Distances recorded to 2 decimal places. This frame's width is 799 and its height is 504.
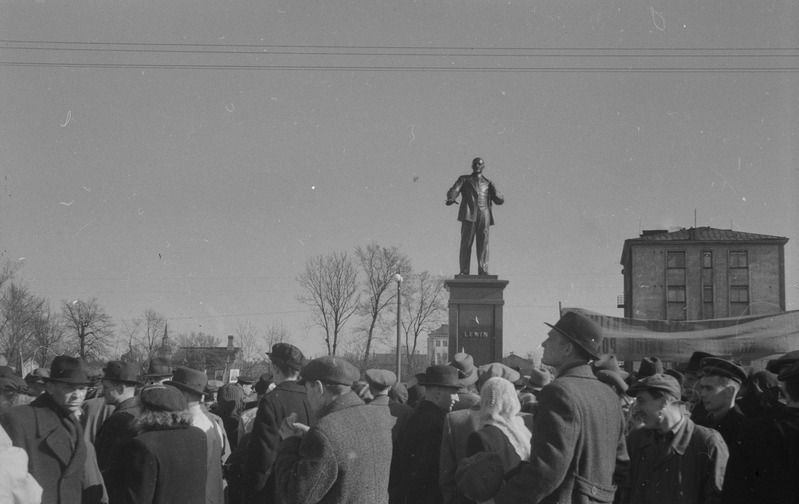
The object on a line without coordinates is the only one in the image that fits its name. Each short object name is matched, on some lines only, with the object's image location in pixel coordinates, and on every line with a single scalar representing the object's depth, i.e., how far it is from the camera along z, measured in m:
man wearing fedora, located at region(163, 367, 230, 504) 5.04
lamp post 21.89
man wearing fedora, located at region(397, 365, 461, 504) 5.71
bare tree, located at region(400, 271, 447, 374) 49.06
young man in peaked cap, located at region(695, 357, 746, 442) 5.16
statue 15.02
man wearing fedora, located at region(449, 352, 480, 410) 7.05
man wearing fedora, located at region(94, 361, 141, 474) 5.72
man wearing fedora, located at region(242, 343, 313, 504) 5.44
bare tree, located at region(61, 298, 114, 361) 59.16
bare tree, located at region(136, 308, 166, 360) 65.38
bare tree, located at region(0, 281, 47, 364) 46.50
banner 9.75
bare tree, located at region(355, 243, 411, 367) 42.97
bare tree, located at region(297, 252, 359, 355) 42.59
